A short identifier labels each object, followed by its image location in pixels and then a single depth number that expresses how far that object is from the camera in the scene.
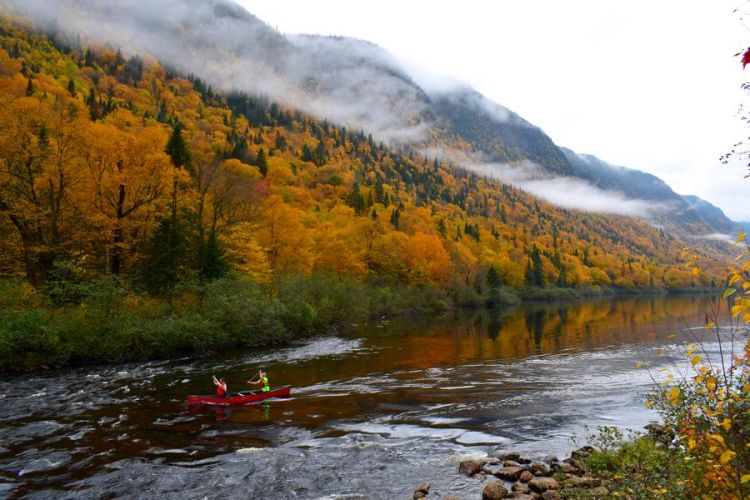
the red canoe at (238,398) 18.75
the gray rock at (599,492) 8.17
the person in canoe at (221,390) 18.89
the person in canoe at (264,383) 19.92
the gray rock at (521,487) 10.07
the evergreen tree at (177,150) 49.38
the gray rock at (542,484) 9.95
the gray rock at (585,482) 9.70
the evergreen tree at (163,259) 36.56
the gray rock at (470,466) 11.85
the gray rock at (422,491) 10.55
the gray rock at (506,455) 12.65
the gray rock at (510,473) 11.18
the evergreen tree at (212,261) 38.66
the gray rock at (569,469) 10.80
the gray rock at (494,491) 10.00
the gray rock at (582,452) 11.94
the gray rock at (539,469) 11.19
